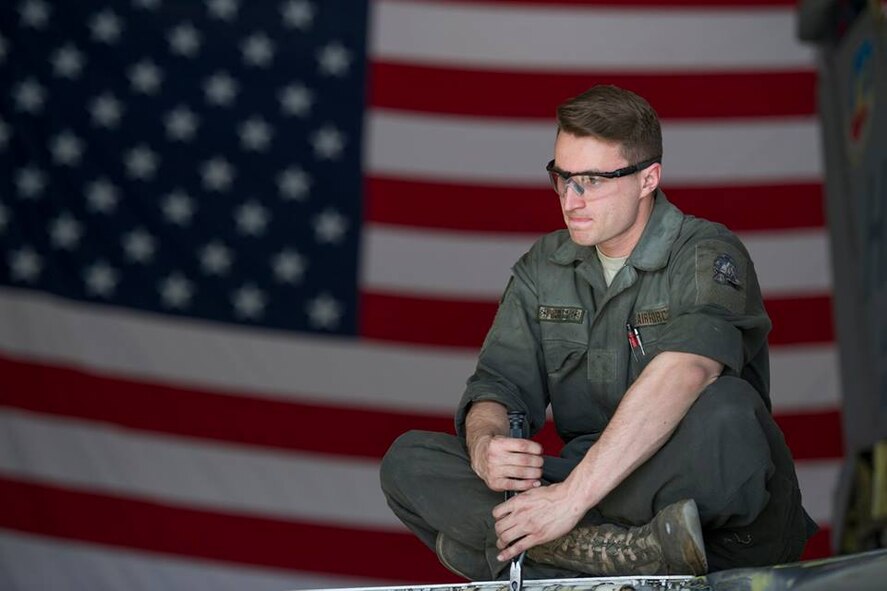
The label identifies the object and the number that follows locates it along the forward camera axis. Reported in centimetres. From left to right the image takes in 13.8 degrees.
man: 533
